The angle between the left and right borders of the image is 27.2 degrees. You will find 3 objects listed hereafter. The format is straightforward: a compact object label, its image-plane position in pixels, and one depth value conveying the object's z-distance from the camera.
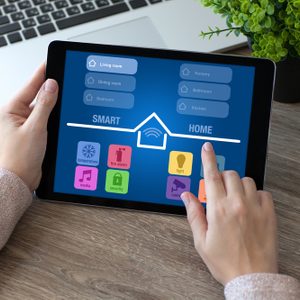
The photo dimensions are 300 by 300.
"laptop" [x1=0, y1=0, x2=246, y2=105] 1.06
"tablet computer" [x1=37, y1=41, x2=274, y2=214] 0.86
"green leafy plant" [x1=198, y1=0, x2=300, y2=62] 0.84
